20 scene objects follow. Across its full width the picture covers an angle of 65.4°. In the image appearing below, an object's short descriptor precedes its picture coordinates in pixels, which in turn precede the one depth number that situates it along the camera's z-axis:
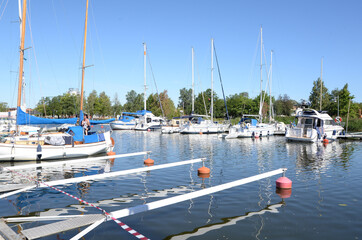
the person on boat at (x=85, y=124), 22.53
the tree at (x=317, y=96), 71.11
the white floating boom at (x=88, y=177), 10.35
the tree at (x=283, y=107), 105.56
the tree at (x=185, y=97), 143.25
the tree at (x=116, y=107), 121.12
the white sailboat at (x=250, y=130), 42.47
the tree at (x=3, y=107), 129.15
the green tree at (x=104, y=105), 106.65
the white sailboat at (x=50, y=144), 18.11
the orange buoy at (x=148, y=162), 18.22
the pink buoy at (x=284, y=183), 11.79
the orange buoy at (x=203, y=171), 15.00
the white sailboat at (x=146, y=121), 63.11
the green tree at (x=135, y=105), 122.81
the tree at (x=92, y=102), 102.19
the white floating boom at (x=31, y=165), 13.53
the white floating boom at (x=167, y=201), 7.22
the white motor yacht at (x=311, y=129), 35.38
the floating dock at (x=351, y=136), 41.00
